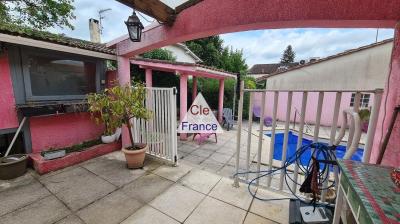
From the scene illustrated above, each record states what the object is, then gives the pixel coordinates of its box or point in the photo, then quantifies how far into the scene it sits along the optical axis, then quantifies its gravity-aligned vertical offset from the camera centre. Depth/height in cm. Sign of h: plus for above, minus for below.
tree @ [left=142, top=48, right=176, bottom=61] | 927 +199
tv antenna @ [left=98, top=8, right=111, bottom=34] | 1283 +574
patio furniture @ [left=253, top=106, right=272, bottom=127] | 1133 -171
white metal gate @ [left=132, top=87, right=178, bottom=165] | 376 -83
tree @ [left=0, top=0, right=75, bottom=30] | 825 +384
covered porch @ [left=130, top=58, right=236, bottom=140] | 595 +82
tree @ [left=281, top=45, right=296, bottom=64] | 3756 +854
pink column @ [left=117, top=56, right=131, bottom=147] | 447 +52
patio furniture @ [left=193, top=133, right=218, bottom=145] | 673 -184
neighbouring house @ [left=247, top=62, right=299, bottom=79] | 2872 +434
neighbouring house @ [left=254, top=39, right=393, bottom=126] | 434 +82
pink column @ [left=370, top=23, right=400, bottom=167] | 171 -11
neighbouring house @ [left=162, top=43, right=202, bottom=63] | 1224 +292
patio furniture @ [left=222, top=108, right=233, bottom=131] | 923 -140
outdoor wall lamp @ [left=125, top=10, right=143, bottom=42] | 313 +119
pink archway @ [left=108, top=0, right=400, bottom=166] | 172 +93
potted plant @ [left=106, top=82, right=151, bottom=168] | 354 -40
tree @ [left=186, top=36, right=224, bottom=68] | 1567 +374
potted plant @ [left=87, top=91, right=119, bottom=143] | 359 -38
